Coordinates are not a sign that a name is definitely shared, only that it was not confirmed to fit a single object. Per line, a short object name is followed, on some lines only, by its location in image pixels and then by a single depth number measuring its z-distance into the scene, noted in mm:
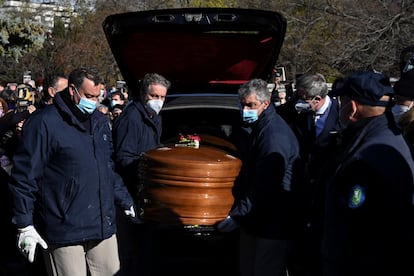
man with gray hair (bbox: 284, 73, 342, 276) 4793
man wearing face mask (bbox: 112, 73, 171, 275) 6094
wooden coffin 5125
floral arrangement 5895
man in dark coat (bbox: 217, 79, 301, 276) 5086
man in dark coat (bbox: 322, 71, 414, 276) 3410
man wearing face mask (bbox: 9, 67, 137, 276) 5000
